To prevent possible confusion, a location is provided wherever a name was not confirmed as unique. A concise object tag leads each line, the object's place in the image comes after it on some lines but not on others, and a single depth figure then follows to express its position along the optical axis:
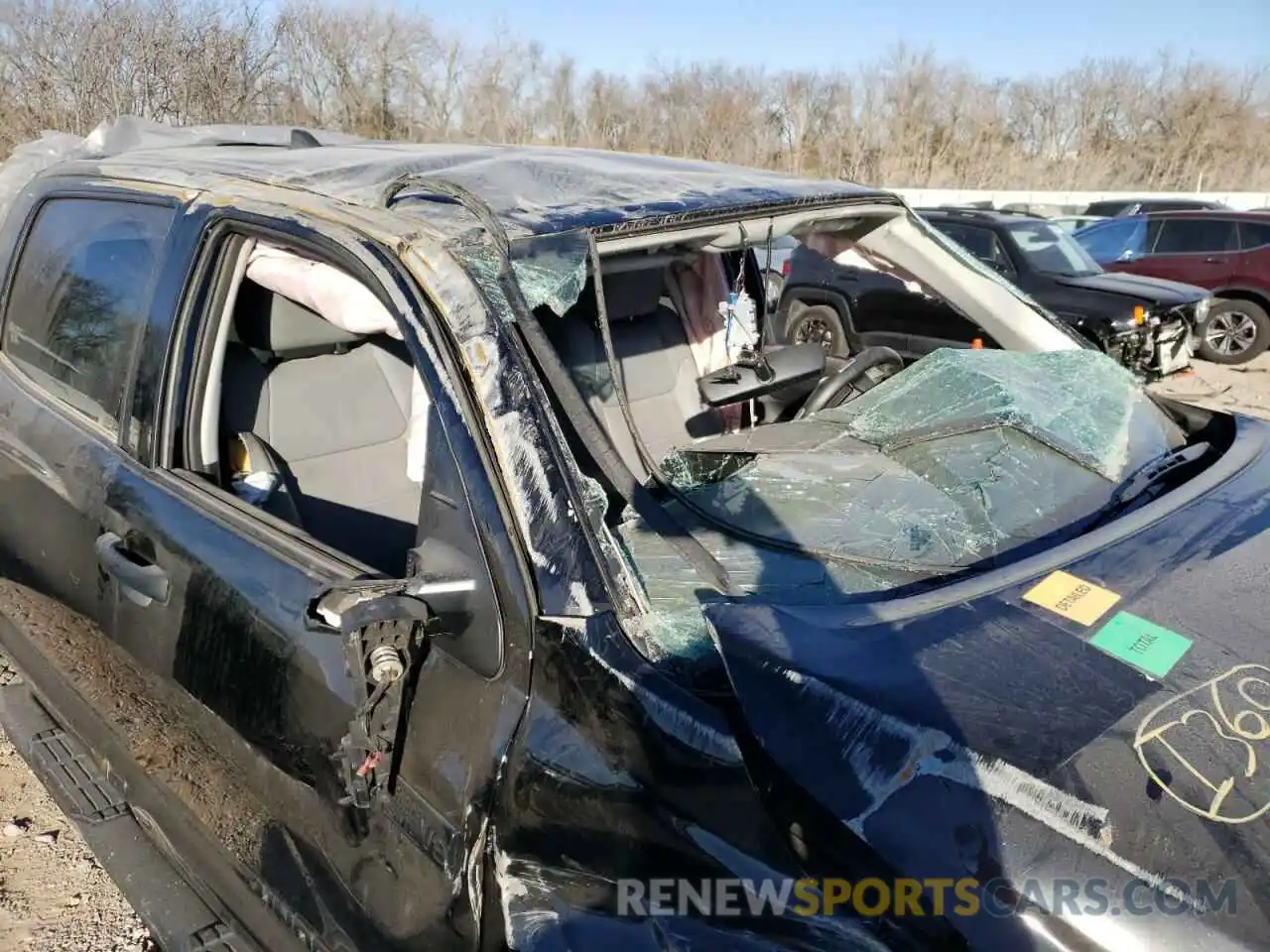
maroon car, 10.21
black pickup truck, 1.14
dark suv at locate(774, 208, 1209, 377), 7.84
